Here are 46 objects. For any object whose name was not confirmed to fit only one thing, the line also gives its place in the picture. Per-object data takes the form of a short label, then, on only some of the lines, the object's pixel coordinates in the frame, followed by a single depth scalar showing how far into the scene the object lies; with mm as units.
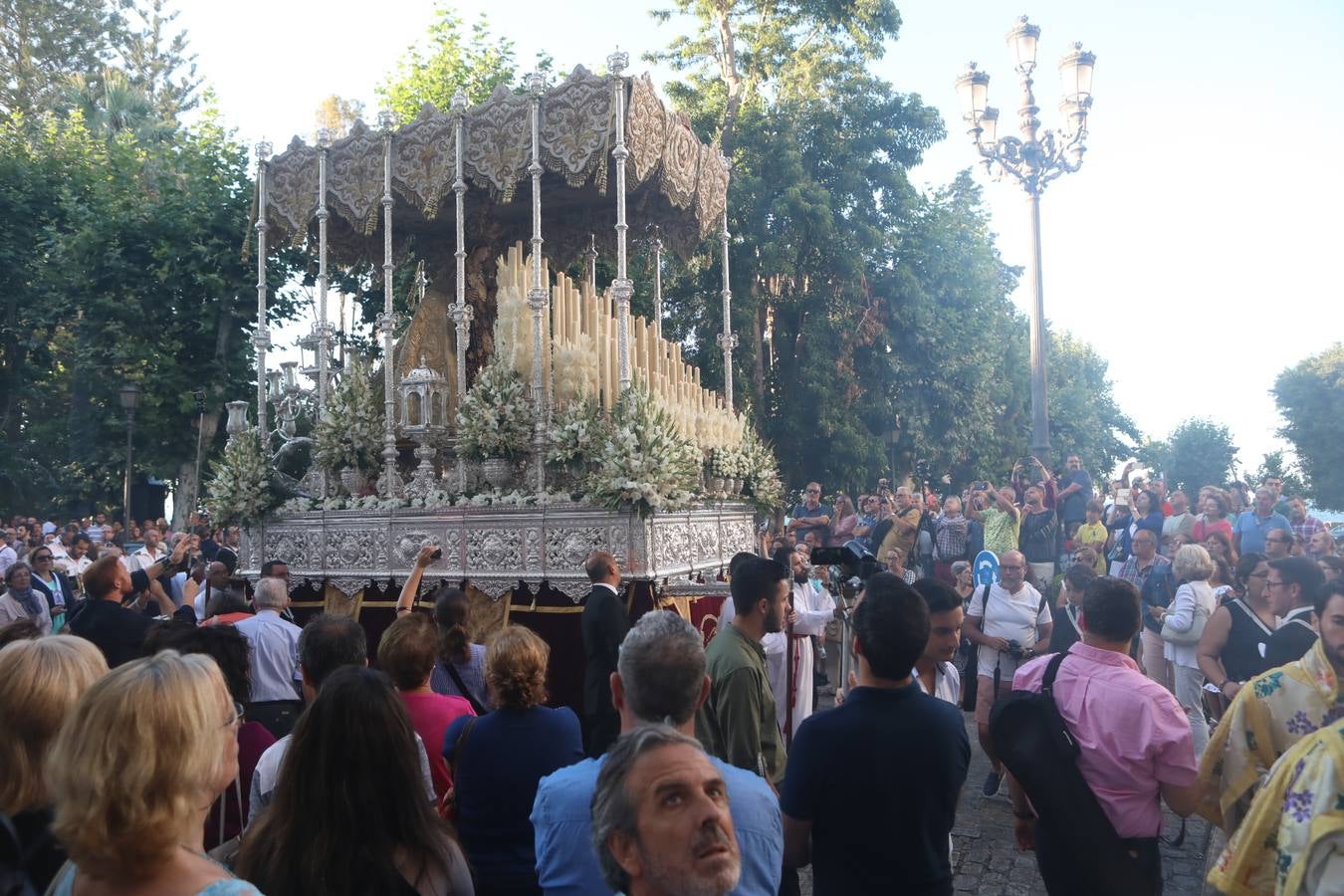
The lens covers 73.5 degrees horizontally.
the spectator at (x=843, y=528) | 12867
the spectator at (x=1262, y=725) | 3148
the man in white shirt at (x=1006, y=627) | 6613
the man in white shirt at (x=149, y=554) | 12647
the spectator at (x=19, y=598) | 8094
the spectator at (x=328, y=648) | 3496
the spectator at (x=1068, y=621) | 6655
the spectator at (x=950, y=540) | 11492
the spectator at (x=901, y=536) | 11477
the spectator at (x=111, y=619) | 5371
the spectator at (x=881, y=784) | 2834
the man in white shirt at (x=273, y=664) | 5109
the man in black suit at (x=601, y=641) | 6492
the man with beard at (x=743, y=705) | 3740
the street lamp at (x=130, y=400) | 17703
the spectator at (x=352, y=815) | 2225
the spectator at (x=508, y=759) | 3080
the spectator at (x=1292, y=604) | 4543
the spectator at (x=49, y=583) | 8996
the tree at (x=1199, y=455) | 45438
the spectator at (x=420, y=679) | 3553
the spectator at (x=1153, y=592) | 7574
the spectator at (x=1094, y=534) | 10492
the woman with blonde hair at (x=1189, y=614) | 6523
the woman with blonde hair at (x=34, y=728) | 2441
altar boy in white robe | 5875
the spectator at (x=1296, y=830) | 2291
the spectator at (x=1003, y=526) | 10594
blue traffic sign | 8281
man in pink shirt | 3354
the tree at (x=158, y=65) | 37678
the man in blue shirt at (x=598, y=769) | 2303
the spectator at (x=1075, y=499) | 11406
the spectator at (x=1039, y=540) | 10625
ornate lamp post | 12141
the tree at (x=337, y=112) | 35562
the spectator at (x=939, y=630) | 4359
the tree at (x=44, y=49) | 32688
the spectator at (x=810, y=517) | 13102
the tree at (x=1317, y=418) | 36281
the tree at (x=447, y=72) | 21516
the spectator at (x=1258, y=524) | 9539
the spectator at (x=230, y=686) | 3367
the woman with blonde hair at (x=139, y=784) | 1754
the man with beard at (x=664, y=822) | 1756
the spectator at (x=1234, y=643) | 5328
